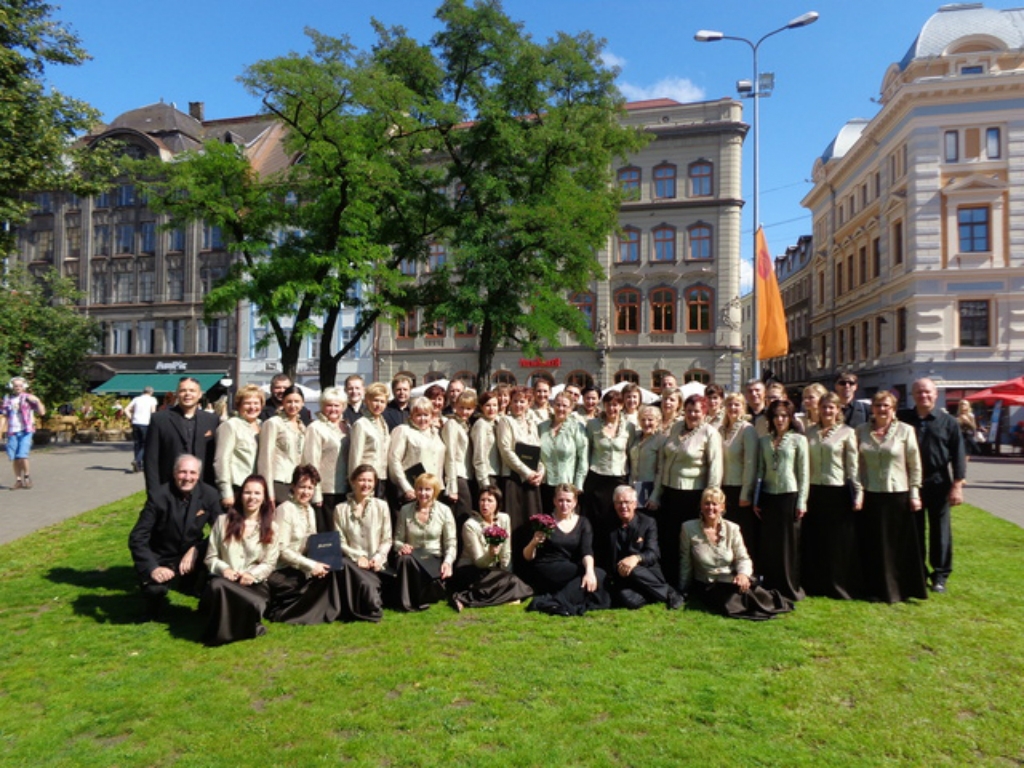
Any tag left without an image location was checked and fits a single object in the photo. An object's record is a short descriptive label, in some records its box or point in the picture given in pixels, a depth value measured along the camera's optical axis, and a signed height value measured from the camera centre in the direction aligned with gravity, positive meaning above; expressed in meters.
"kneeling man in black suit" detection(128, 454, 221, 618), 6.27 -1.30
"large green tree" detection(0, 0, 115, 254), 17.75 +6.92
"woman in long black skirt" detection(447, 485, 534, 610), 6.98 -1.77
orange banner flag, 16.28 +1.65
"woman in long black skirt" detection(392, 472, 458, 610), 6.86 -1.55
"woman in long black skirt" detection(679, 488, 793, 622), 6.49 -1.70
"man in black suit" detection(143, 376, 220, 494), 6.81 -0.47
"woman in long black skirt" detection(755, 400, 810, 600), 6.91 -1.07
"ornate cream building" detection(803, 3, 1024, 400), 30.88 +8.00
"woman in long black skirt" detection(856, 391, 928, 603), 6.90 -1.12
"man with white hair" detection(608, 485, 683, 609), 6.82 -1.66
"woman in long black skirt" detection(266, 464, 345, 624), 6.44 -1.73
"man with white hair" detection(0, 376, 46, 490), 13.30 -0.74
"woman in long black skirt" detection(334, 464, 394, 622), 6.79 -1.33
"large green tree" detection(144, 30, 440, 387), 18.92 +5.48
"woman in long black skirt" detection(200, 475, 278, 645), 5.86 -1.53
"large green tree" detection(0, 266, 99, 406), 24.17 +1.85
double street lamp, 19.55 +8.59
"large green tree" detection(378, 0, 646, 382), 21.70 +7.07
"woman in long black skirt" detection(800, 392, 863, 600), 6.95 -1.16
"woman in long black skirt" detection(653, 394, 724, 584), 7.12 -0.82
